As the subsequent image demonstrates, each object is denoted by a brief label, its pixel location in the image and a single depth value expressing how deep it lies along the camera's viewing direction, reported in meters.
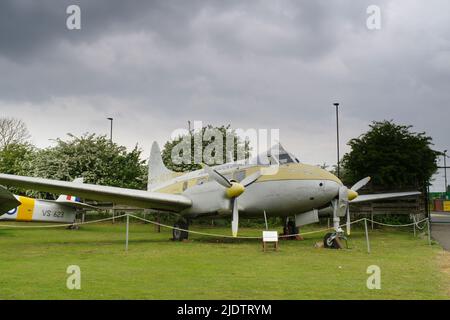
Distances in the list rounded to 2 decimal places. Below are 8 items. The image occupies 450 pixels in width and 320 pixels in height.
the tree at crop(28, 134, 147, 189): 37.38
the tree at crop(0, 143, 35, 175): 42.44
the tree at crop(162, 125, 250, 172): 36.44
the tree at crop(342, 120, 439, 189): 24.97
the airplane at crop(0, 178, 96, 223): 24.03
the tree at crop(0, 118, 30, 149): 56.75
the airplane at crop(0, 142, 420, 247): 15.52
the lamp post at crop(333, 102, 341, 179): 42.22
